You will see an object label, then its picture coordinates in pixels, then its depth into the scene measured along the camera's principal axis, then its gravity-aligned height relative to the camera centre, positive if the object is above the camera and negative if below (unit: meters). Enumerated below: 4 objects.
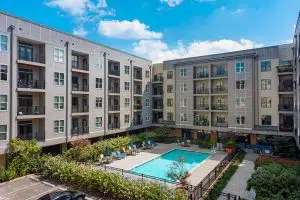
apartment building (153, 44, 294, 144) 28.38 +1.29
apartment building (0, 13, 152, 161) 19.62 +1.78
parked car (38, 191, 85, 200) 12.30 -5.52
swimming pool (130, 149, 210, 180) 21.38 -6.86
